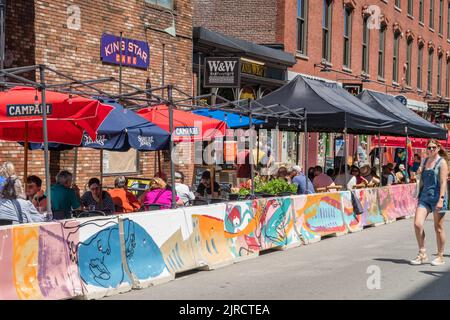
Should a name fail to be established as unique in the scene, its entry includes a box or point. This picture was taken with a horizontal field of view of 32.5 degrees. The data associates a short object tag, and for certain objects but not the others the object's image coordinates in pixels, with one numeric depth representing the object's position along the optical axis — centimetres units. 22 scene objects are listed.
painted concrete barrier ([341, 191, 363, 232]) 1598
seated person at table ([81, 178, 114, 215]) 1223
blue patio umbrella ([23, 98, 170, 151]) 1110
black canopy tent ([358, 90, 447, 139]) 2077
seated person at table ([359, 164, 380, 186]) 1962
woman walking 1096
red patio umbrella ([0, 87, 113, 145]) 934
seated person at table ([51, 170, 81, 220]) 1155
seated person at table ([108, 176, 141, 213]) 1322
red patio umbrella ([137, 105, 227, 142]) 1306
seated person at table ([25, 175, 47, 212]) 1172
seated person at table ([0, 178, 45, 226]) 838
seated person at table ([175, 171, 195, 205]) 1422
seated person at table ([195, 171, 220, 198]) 1616
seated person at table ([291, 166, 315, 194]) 1581
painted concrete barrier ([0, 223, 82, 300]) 730
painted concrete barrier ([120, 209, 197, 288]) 912
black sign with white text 1911
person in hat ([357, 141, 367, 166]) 2959
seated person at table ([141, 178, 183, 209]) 1259
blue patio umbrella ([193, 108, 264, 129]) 1633
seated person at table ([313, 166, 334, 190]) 1760
